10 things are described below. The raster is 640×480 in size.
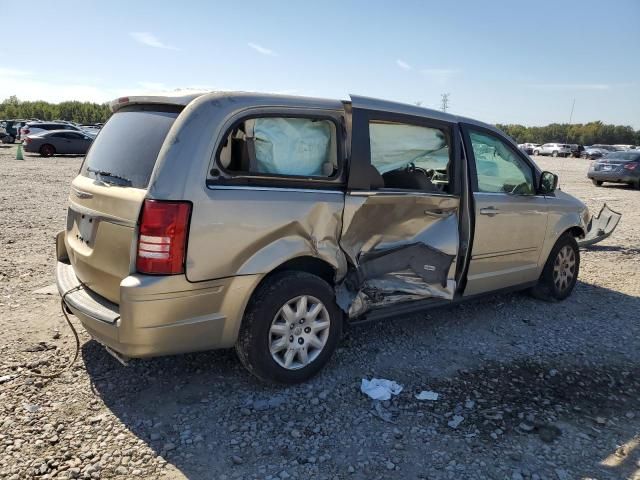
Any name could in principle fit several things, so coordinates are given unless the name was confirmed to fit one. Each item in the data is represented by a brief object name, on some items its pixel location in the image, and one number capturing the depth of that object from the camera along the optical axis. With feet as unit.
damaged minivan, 9.36
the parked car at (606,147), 177.30
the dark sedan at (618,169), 61.36
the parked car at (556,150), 183.72
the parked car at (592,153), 166.91
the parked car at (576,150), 179.11
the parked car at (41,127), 89.27
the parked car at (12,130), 116.26
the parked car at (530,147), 194.49
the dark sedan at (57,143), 82.69
